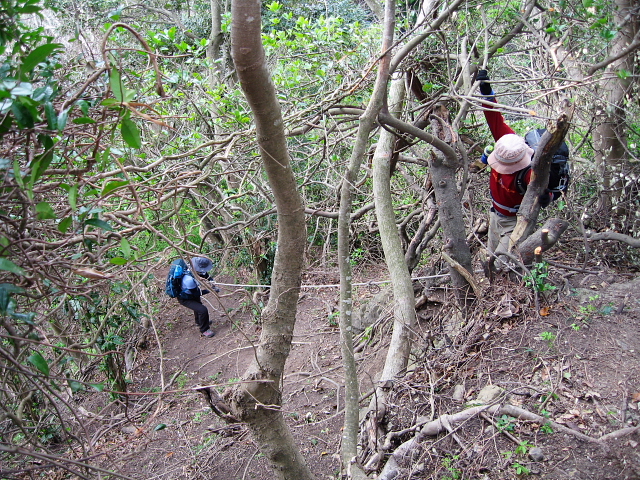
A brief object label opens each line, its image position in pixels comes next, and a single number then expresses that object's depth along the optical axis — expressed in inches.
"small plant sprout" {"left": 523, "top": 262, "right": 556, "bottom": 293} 152.1
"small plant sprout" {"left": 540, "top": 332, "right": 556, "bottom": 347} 144.4
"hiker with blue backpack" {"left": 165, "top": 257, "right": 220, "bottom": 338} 289.9
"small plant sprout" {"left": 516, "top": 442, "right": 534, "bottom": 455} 115.3
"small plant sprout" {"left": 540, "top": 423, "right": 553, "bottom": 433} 117.9
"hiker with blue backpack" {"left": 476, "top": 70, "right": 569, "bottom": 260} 159.3
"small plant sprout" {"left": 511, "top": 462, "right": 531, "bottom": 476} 110.5
